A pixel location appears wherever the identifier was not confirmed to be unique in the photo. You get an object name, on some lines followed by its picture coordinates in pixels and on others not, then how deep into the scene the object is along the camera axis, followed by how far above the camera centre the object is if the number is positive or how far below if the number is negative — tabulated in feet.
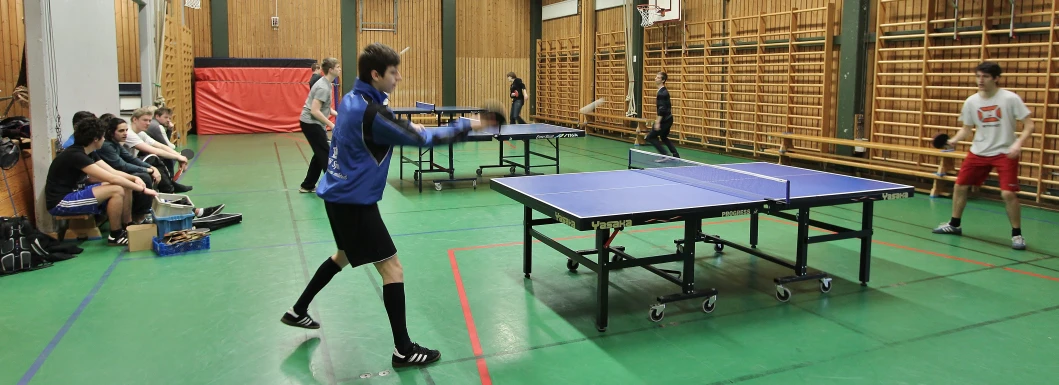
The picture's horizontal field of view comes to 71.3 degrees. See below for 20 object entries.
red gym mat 59.16 +0.53
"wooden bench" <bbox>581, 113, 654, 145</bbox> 53.47 -1.67
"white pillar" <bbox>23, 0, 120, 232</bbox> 20.43 +1.09
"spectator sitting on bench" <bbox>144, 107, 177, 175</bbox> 28.58 -0.84
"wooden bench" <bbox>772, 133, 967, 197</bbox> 30.27 -2.40
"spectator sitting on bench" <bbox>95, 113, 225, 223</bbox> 22.07 -1.70
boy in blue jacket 11.31 -0.86
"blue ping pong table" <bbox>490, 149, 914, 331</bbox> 14.32 -1.93
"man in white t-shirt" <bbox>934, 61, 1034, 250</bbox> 20.86 -0.70
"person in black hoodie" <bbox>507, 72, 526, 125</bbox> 53.93 +0.83
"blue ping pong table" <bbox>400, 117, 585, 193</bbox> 32.01 -1.20
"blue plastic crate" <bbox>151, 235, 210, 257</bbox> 20.20 -3.91
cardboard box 20.56 -3.65
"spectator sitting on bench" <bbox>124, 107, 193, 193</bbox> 25.55 -1.44
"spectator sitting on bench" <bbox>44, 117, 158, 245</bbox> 20.06 -2.23
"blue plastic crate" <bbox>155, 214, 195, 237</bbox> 20.83 -3.35
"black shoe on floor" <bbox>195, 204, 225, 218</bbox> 24.72 -3.57
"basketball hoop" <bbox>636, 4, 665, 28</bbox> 50.06 +6.29
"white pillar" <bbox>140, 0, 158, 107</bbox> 36.55 +2.22
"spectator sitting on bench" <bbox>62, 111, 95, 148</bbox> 20.33 -0.30
